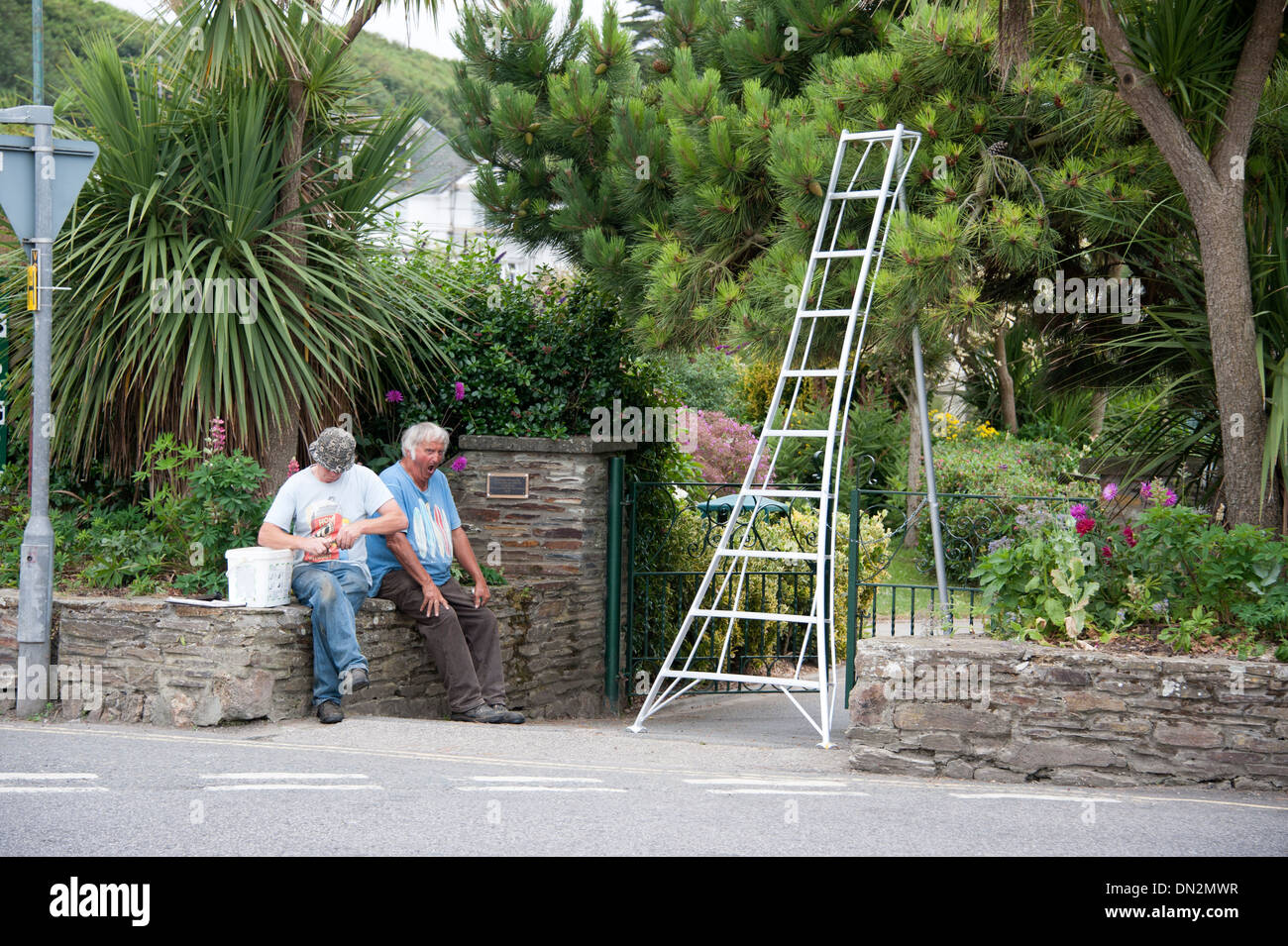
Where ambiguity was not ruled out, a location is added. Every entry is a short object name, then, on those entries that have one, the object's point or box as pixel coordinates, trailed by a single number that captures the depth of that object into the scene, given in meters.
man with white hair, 14.81
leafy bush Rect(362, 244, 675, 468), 18.80
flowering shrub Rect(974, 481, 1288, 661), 11.69
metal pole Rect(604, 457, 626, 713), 18.83
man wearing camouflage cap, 13.43
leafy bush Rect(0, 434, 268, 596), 14.56
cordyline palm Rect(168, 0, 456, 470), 15.29
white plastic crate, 13.36
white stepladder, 14.45
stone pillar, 18.56
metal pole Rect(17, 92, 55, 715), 13.66
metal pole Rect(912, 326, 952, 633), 14.85
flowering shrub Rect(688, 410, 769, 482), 33.91
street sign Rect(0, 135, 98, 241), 13.51
